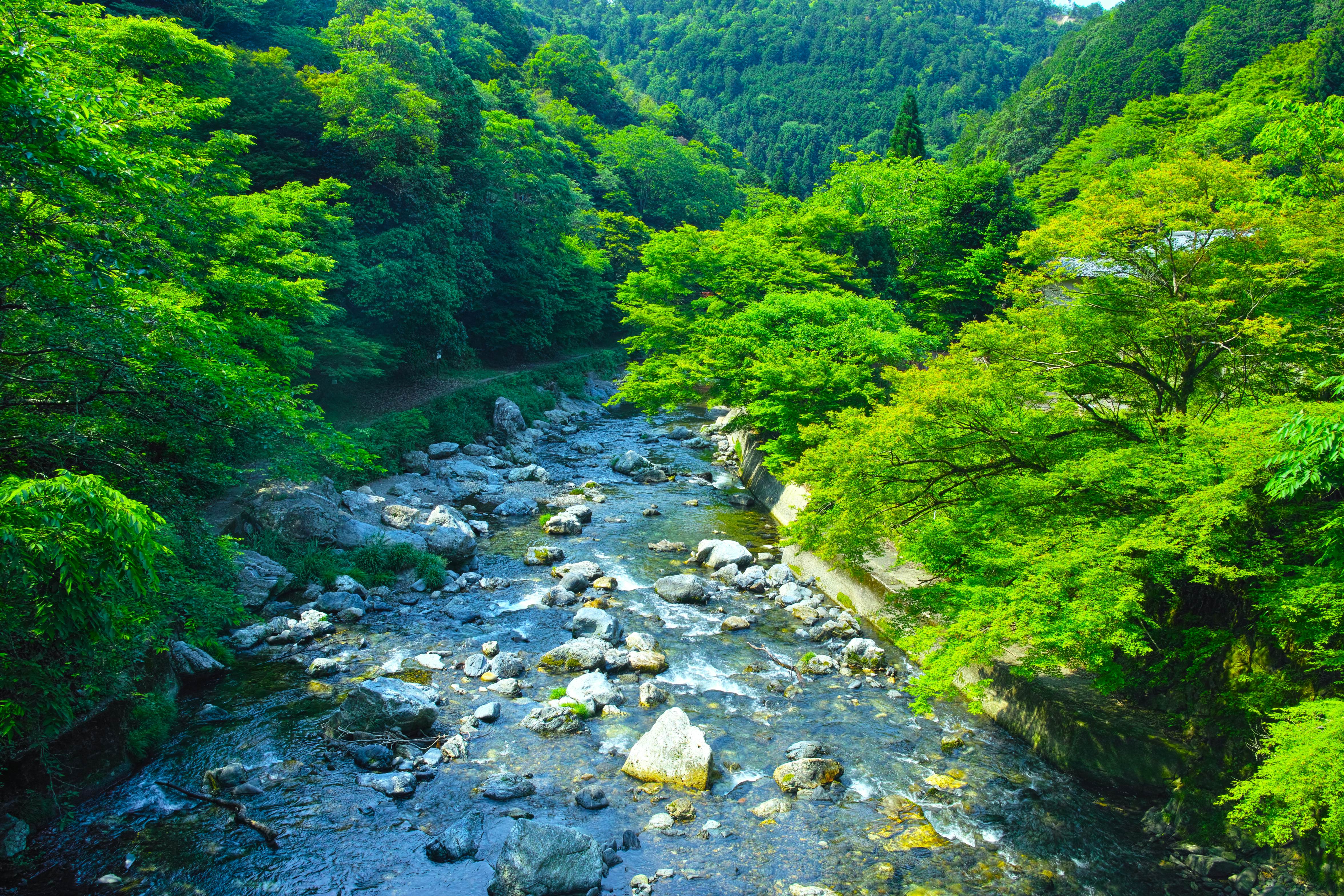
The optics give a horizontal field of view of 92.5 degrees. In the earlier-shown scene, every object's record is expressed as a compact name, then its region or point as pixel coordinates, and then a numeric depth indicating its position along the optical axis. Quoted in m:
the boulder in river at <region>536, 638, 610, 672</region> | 11.03
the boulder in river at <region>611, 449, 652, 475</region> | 24.03
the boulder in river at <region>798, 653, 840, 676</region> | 11.31
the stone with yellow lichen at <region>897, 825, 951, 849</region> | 7.43
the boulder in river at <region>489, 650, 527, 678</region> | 10.66
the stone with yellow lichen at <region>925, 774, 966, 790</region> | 8.45
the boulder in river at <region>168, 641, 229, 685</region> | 9.93
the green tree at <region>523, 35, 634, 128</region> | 64.06
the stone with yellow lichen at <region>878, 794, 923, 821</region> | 7.88
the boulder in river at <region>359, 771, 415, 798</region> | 7.87
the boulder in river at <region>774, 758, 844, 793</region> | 8.32
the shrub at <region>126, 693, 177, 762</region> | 8.11
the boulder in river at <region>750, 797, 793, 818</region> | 7.86
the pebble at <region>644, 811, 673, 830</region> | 7.57
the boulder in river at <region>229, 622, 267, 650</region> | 11.06
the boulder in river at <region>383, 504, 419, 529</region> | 16.58
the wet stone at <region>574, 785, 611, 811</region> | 7.84
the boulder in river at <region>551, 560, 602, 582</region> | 14.66
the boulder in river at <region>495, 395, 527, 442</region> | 26.62
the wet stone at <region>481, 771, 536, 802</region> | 7.96
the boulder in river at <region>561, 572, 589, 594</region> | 14.09
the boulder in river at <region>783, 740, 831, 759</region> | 8.87
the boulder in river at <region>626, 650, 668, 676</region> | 11.06
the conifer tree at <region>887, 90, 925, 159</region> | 48.34
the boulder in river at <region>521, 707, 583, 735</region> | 9.30
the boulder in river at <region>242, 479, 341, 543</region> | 14.10
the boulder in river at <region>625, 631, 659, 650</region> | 11.66
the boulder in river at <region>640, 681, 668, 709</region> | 10.05
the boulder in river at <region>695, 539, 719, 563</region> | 16.09
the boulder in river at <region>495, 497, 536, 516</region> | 19.14
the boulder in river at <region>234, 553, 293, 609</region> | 12.03
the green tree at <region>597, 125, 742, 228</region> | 54.25
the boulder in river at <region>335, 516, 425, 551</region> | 14.91
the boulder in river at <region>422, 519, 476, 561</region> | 15.34
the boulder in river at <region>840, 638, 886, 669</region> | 11.65
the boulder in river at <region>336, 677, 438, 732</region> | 8.87
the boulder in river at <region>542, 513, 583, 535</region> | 17.55
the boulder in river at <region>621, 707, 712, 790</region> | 8.29
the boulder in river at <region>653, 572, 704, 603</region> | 13.88
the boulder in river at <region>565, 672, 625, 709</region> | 10.02
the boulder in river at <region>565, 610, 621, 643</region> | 11.95
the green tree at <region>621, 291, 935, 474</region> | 18.05
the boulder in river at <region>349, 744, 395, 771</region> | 8.34
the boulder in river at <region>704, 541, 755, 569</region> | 15.59
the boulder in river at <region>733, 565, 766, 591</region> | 14.82
